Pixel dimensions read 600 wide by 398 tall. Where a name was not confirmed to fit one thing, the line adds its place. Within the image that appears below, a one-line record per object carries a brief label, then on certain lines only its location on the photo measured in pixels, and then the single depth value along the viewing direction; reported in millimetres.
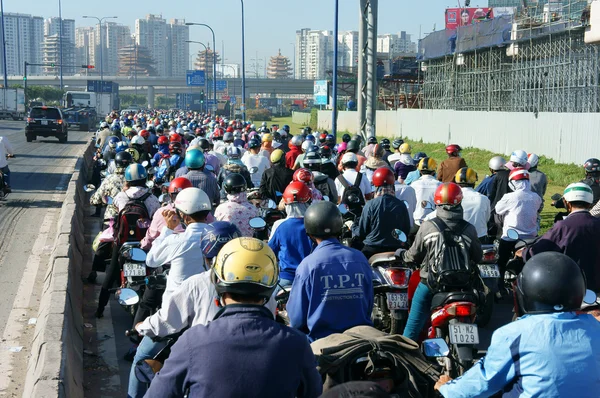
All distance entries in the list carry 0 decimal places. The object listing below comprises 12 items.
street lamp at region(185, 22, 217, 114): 67450
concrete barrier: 6637
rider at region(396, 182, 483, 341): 7637
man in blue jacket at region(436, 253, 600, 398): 3932
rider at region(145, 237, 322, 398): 3730
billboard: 70250
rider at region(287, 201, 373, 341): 5891
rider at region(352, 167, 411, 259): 9500
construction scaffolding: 36875
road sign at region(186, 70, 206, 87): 108062
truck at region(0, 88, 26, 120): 83188
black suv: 47031
